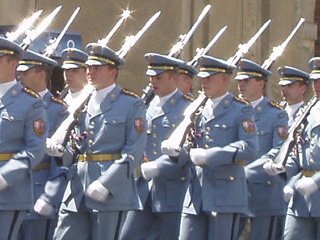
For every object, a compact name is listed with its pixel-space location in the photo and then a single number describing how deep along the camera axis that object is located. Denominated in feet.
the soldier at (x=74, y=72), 38.09
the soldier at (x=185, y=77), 39.45
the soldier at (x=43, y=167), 34.76
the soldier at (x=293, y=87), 40.42
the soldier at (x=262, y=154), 38.47
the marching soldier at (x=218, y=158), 34.45
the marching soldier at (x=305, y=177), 35.45
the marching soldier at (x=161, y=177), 37.04
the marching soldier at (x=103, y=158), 32.71
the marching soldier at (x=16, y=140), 30.94
